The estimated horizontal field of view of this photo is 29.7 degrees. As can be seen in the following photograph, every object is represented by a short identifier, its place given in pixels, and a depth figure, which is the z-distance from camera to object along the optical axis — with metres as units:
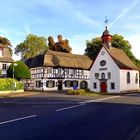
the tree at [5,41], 76.80
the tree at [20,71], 51.47
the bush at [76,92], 41.99
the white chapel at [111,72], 50.00
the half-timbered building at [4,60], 52.35
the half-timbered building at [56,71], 59.09
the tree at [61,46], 83.19
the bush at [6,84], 43.02
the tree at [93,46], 75.42
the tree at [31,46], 84.05
